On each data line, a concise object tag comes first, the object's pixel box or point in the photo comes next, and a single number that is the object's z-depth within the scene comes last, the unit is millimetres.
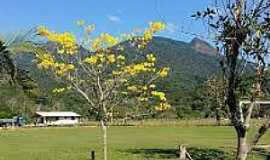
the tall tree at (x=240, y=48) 7278
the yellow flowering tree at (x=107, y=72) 10811
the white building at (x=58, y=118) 90162
